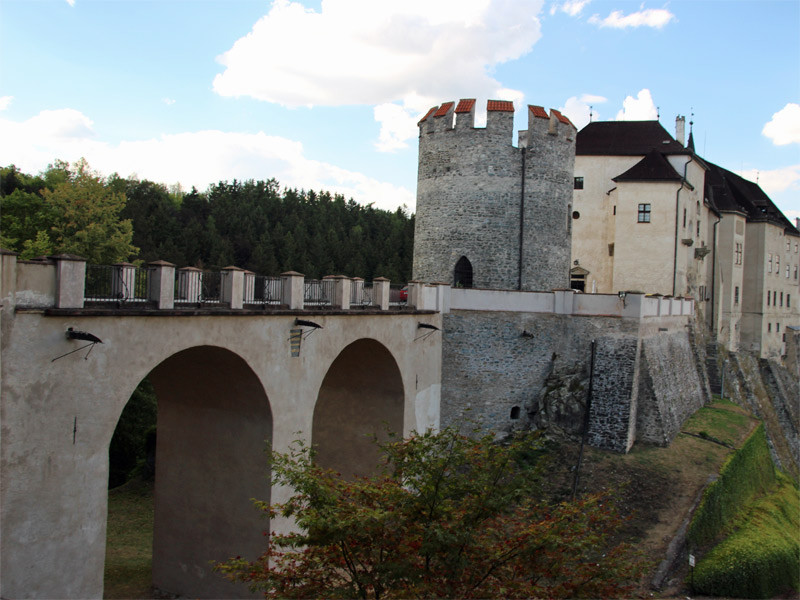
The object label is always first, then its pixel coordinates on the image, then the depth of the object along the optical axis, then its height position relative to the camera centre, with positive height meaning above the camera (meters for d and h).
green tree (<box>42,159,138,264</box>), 30.05 +2.72
